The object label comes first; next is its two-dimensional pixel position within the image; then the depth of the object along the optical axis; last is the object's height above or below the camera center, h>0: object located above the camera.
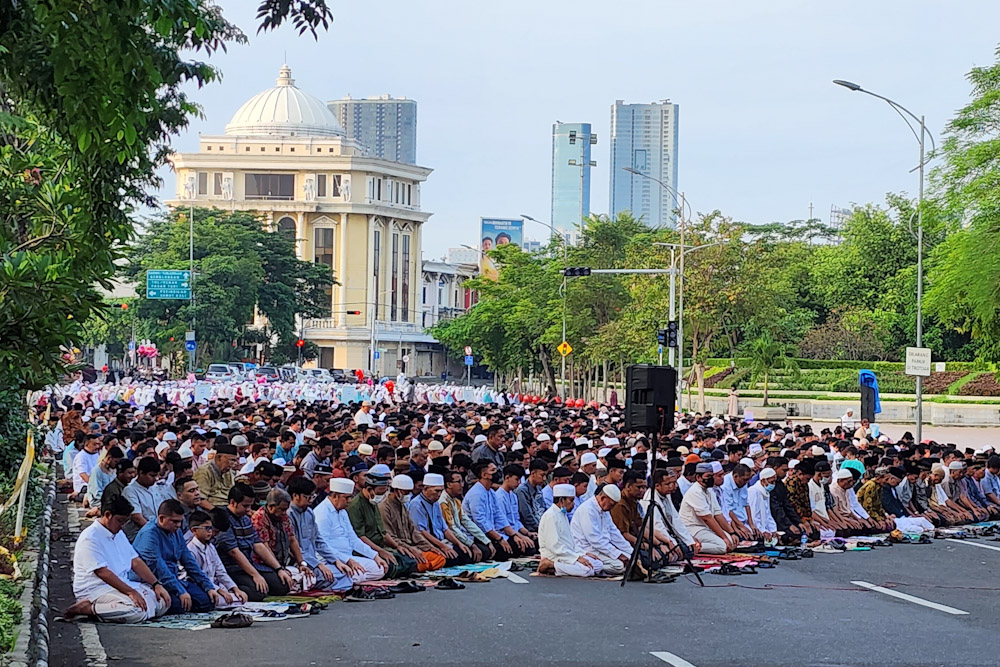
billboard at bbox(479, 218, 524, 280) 167.38 +15.69
